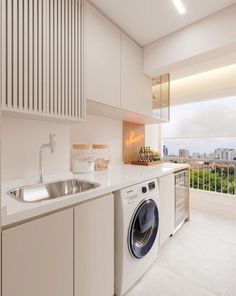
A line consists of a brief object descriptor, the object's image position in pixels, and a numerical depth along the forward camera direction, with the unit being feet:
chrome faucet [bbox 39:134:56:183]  4.64
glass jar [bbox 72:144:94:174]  5.94
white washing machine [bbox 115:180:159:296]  4.30
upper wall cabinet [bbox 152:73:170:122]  8.39
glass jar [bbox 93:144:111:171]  6.70
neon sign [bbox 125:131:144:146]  9.18
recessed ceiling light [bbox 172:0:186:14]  5.11
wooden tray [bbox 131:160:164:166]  8.34
